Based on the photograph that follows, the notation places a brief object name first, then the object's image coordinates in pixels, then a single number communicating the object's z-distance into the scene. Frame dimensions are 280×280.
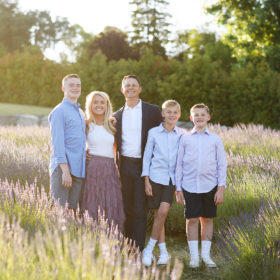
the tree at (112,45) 33.62
